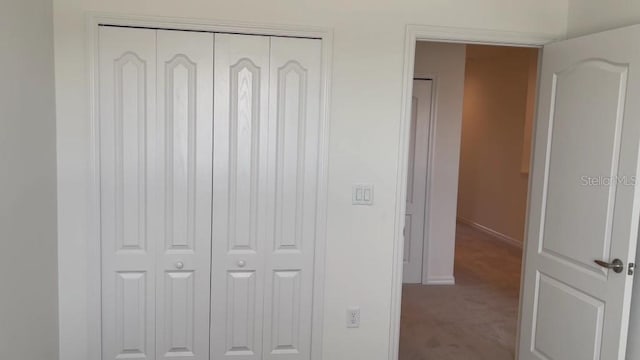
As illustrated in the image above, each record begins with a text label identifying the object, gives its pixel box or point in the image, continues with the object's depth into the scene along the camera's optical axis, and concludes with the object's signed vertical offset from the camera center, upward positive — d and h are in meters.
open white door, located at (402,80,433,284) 4.64 -0.36
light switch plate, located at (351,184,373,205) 2.67 -0.28
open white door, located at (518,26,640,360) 2.13 -0.23
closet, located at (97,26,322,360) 2.48 -0.30
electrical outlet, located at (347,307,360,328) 2.73 -1.00
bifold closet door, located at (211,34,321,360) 2.54 -0.30
